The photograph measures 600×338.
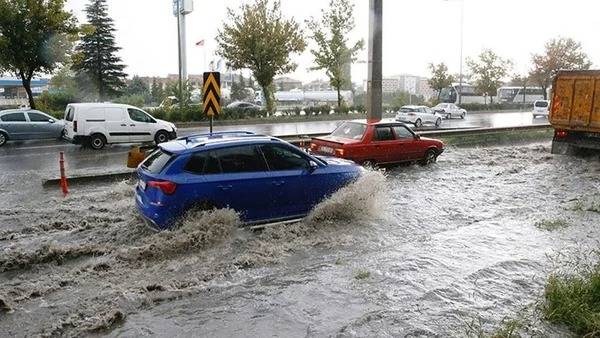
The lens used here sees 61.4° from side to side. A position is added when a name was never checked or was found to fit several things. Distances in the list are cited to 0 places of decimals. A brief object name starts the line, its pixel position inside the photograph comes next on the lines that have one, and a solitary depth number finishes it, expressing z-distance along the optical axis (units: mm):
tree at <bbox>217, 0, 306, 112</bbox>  32438
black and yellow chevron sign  12430
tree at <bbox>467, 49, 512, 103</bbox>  54844
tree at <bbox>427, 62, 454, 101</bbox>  53844
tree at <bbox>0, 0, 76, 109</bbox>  22328
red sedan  11877
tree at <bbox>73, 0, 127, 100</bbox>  42844
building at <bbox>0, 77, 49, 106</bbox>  69500
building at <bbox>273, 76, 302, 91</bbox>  129938
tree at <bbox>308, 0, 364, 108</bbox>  37062
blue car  6719
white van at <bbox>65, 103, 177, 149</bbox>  16969
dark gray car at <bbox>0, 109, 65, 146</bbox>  17984
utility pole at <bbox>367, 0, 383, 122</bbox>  15836
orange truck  14648
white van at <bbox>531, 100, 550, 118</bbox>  41062
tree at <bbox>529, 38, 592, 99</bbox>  54625
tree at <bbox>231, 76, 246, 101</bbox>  68688
